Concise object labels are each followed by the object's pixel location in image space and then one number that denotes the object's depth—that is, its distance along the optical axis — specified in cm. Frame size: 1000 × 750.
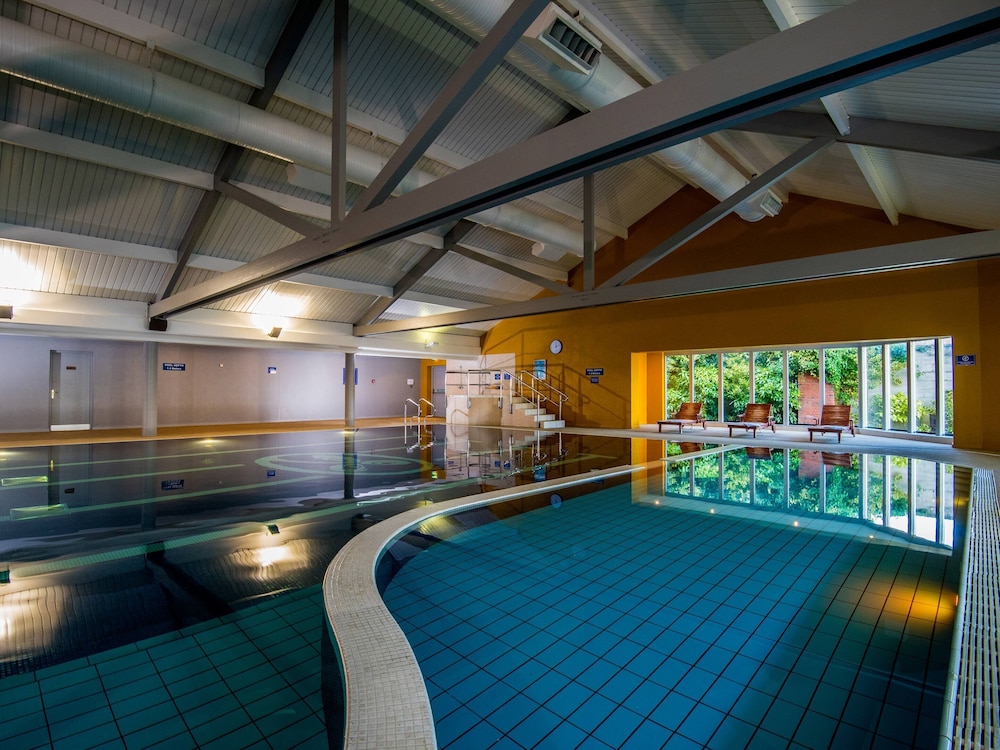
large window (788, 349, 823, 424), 1424
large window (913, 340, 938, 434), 1155
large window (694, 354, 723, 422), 1584
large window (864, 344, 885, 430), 1281
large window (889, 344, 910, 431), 1225
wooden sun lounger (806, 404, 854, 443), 1173
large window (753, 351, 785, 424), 1466
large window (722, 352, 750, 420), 1542
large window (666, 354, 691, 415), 1616
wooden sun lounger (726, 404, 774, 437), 1284
